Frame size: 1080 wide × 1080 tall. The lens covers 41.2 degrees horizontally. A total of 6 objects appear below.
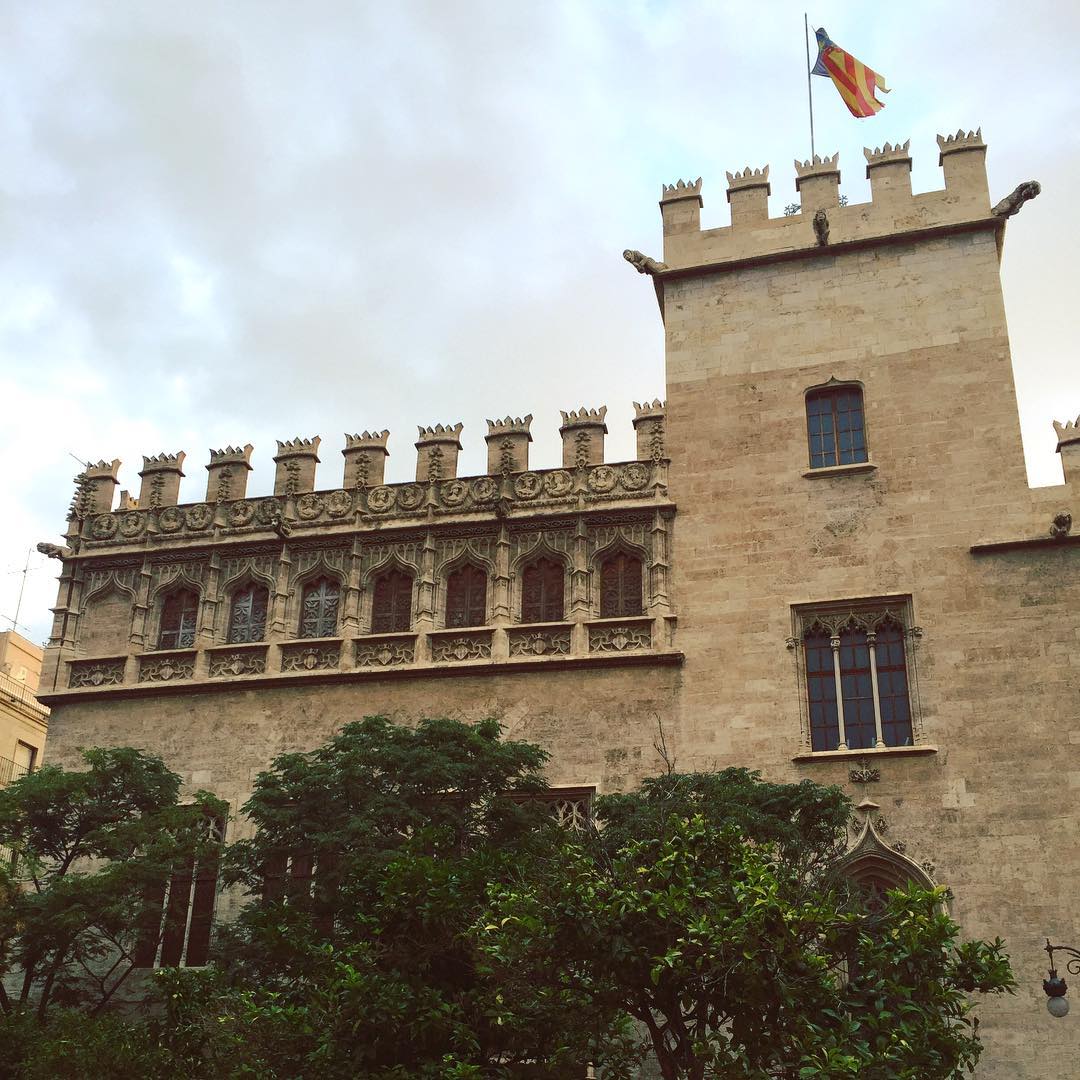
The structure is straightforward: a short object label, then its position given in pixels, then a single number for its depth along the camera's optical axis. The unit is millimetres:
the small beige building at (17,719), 34719
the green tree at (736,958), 13398
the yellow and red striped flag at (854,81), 28469
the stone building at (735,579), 22688
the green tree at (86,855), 20547
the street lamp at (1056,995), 16422
